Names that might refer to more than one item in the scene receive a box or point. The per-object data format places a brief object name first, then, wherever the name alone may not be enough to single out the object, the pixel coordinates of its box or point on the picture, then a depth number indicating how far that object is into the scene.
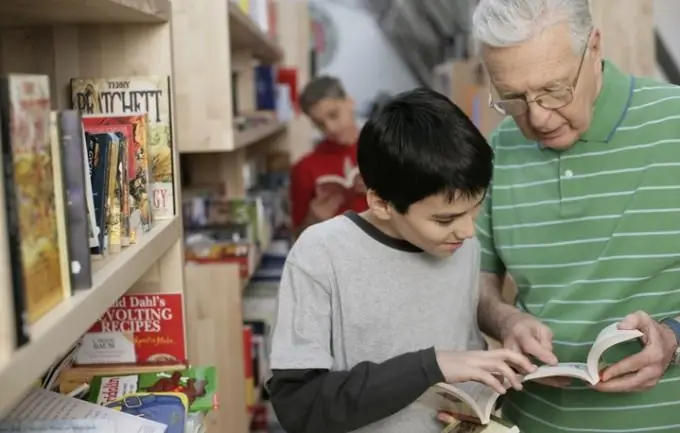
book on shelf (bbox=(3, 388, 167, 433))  0.97
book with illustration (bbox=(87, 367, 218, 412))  1.20
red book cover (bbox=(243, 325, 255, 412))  2.47
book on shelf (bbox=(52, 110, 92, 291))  0.80
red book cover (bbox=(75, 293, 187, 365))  1.32
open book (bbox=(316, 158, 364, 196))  2.96
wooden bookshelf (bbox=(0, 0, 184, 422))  1.08
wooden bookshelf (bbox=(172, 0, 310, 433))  2.08
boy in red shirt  3.24
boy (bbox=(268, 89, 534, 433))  1.14
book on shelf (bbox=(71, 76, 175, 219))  1.30
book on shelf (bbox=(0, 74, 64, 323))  0.63
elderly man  1.31
